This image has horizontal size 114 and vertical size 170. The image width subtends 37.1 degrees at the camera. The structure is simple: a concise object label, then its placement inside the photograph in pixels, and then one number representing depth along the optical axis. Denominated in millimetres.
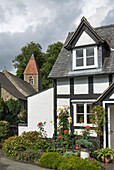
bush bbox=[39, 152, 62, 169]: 7859
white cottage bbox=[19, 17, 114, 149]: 10357
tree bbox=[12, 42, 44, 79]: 45034
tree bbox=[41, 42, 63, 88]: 33744
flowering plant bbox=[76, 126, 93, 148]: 8492
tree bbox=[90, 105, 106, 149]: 9070
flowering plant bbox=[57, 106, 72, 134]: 10812
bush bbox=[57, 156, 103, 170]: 7203
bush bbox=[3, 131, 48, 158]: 9602
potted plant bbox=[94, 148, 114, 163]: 8492
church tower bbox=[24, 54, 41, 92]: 42794
